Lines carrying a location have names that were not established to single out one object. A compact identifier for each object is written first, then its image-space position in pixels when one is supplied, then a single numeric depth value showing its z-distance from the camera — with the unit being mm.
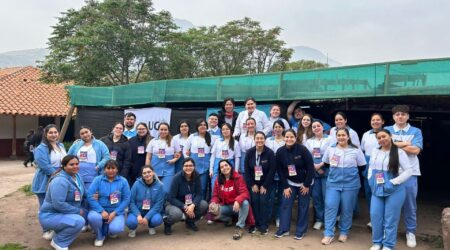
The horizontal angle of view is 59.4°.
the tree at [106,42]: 13500
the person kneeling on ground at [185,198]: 4949
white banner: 7797
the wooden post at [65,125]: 9947
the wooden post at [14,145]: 15570
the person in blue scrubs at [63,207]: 4320
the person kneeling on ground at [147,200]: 4855
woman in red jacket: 4906
